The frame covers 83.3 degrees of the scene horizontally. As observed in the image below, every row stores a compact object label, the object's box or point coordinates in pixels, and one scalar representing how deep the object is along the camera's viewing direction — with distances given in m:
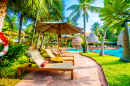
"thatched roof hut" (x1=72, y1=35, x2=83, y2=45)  19.36
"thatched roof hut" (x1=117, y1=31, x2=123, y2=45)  15.24
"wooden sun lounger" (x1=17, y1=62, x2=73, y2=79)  2.80
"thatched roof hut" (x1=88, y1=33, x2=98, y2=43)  19.95
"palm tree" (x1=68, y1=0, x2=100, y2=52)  11.29
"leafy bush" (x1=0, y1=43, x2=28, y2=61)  3.72
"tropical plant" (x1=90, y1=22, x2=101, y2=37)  34.22
